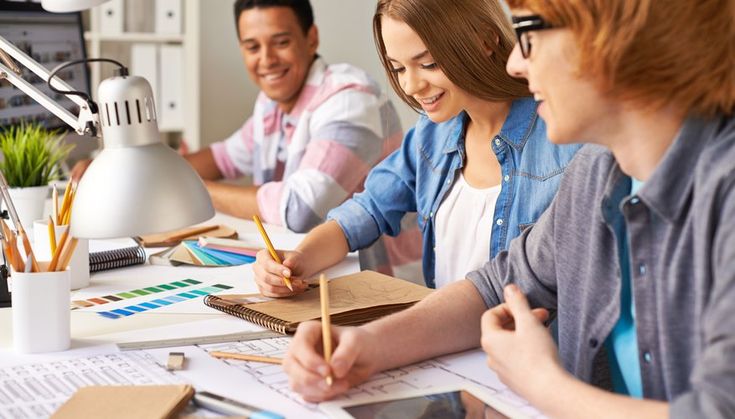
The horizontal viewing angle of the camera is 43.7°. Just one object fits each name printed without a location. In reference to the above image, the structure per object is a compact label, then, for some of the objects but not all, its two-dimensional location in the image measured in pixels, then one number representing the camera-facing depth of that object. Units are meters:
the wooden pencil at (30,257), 1.22
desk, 1.08
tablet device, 1.02
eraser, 1.17
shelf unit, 3.46
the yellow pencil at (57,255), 1.24
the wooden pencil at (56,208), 1.57
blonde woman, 1.65
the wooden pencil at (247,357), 1.18
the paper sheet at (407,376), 1.08
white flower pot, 2.06
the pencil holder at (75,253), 1.56
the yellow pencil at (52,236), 1.30
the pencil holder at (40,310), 1.21
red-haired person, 0.94
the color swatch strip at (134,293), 1.51
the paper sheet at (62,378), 1.04
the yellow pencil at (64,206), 1.54
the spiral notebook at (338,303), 1.34
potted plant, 2.07
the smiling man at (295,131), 2.43
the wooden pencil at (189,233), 1.96
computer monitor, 2.49
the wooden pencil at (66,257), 1.24
